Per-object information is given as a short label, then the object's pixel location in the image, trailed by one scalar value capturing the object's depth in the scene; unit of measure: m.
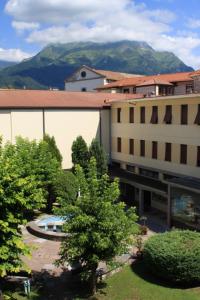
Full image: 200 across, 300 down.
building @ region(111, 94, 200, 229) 29.92
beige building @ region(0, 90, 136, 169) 36.19
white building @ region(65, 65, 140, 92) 75.59
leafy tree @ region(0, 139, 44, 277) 17.12
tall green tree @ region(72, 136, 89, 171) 37.50
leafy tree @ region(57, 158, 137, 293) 18.56
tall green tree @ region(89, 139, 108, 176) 36.66
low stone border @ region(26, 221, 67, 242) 28.17
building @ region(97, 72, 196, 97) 50.84
